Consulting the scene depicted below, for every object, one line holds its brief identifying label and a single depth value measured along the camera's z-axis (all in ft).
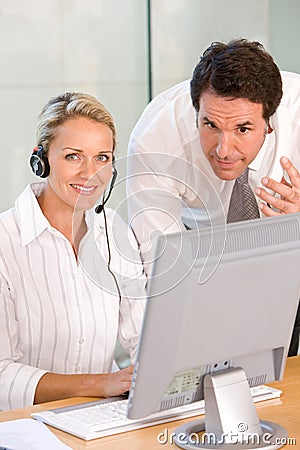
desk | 8.54
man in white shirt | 9.71
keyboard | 8.69
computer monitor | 8.13
